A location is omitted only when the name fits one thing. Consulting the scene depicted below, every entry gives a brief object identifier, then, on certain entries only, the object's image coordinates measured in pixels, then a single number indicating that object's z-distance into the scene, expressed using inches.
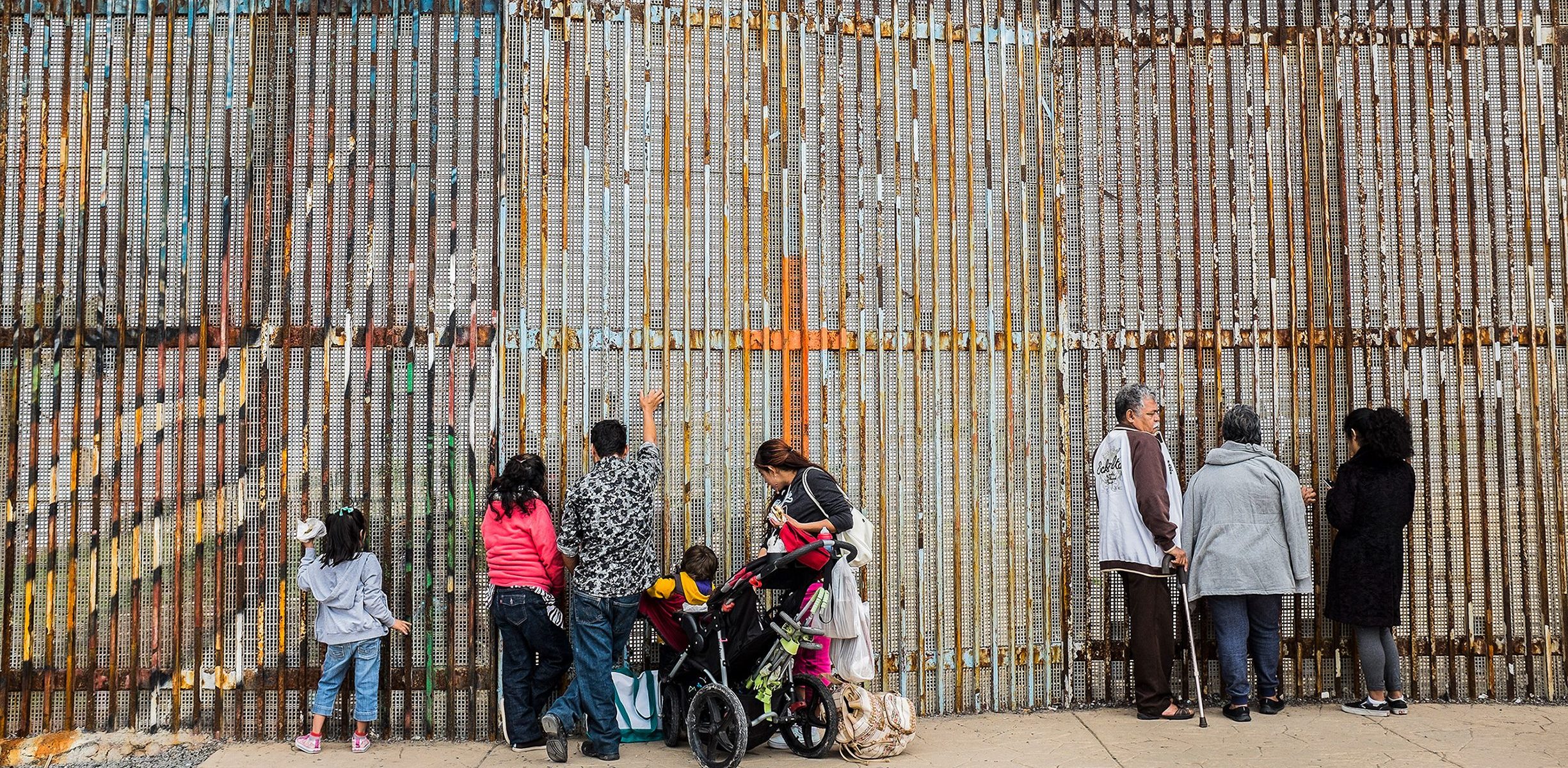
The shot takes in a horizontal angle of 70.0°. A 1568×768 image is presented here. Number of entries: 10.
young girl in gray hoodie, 205.9
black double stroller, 191.8
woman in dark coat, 219.8
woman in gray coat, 219.0
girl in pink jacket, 204.2
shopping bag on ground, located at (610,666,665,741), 211.9
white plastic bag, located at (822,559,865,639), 198.2
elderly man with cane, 217.6
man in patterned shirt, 200.5
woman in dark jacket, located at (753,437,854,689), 197.6
